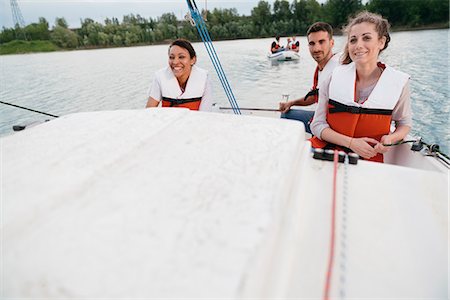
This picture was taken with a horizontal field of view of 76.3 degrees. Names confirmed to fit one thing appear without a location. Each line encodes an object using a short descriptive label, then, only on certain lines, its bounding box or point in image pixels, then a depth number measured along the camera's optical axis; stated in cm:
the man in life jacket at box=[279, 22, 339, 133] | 275
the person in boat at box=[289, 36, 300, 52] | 1557
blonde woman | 170
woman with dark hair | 268
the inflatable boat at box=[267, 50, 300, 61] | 1459
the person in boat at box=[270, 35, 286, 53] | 1511
